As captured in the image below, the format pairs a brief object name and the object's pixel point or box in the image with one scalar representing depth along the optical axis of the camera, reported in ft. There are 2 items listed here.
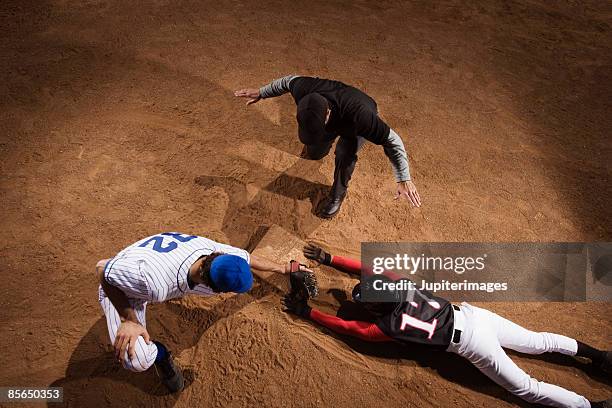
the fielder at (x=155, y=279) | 9.59
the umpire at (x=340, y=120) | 11.94
